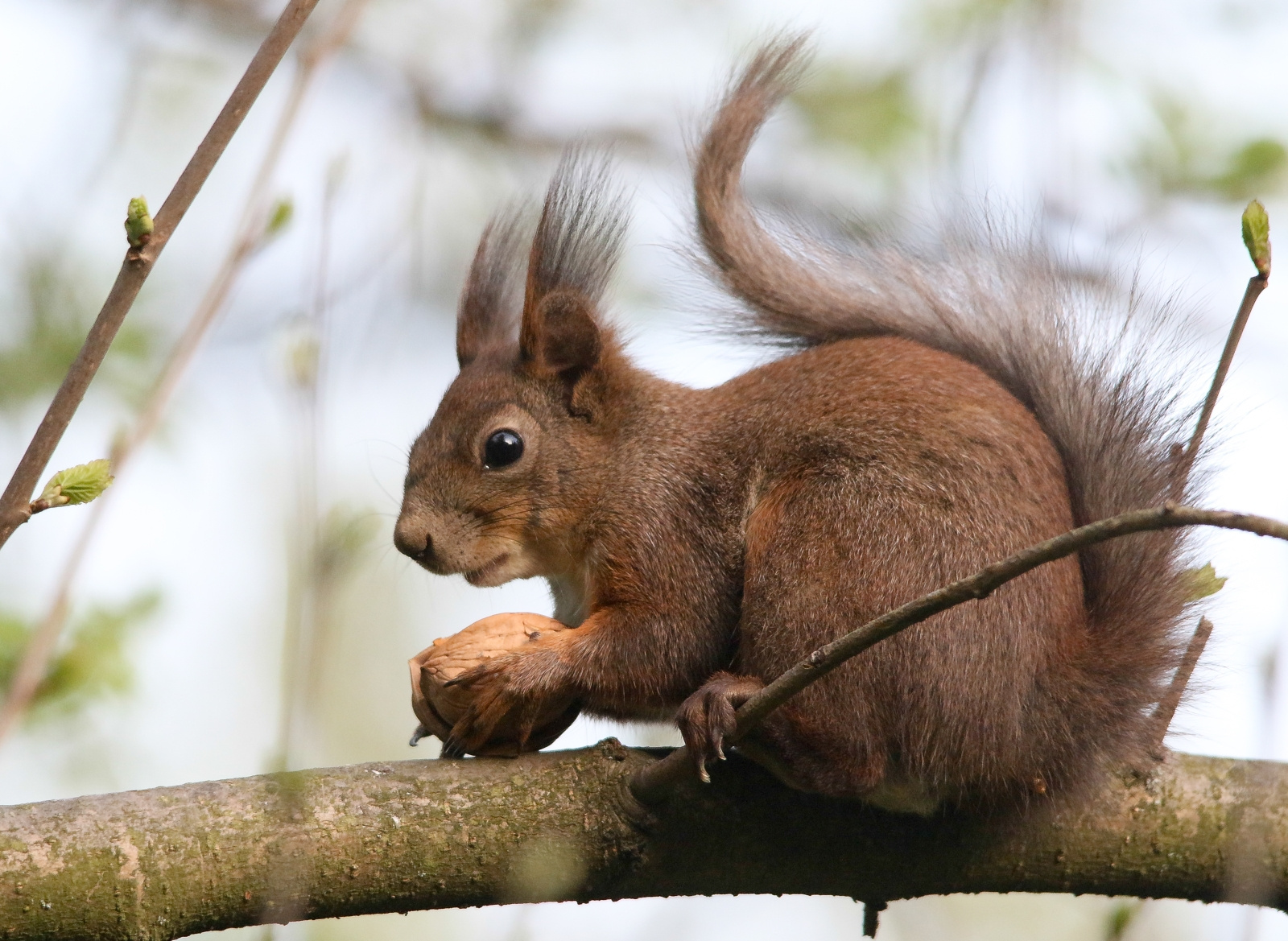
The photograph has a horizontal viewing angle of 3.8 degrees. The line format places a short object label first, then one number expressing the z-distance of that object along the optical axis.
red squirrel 4.76
